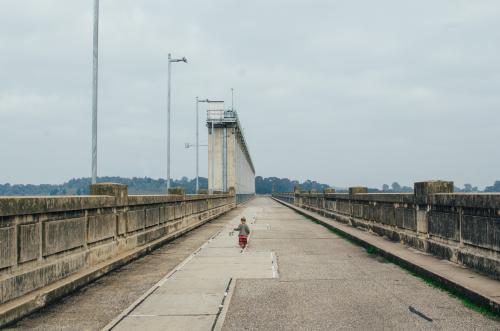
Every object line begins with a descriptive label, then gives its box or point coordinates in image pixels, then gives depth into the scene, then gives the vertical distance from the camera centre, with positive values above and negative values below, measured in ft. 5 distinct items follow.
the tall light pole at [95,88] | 51.49 +11.72
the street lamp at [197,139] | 172.87 +20.20
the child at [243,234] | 54.05 -4.13
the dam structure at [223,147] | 259.80 +25.54
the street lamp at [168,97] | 108.27 +21.89
